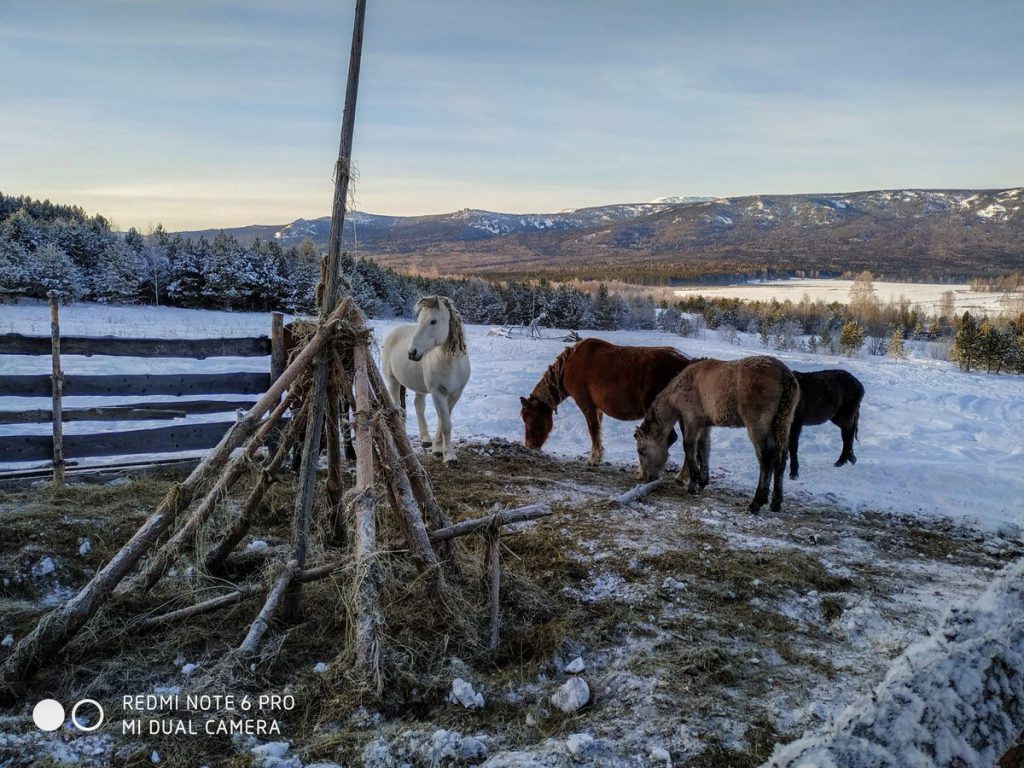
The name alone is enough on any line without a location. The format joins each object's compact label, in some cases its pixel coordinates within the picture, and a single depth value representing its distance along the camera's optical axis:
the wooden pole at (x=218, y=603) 3.63
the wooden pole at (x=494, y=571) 3.69
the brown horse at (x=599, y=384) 9.03
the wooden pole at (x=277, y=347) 7.70
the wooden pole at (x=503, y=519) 3.80
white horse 8.03
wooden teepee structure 3.30
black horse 8.58
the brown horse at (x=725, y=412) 6.96
